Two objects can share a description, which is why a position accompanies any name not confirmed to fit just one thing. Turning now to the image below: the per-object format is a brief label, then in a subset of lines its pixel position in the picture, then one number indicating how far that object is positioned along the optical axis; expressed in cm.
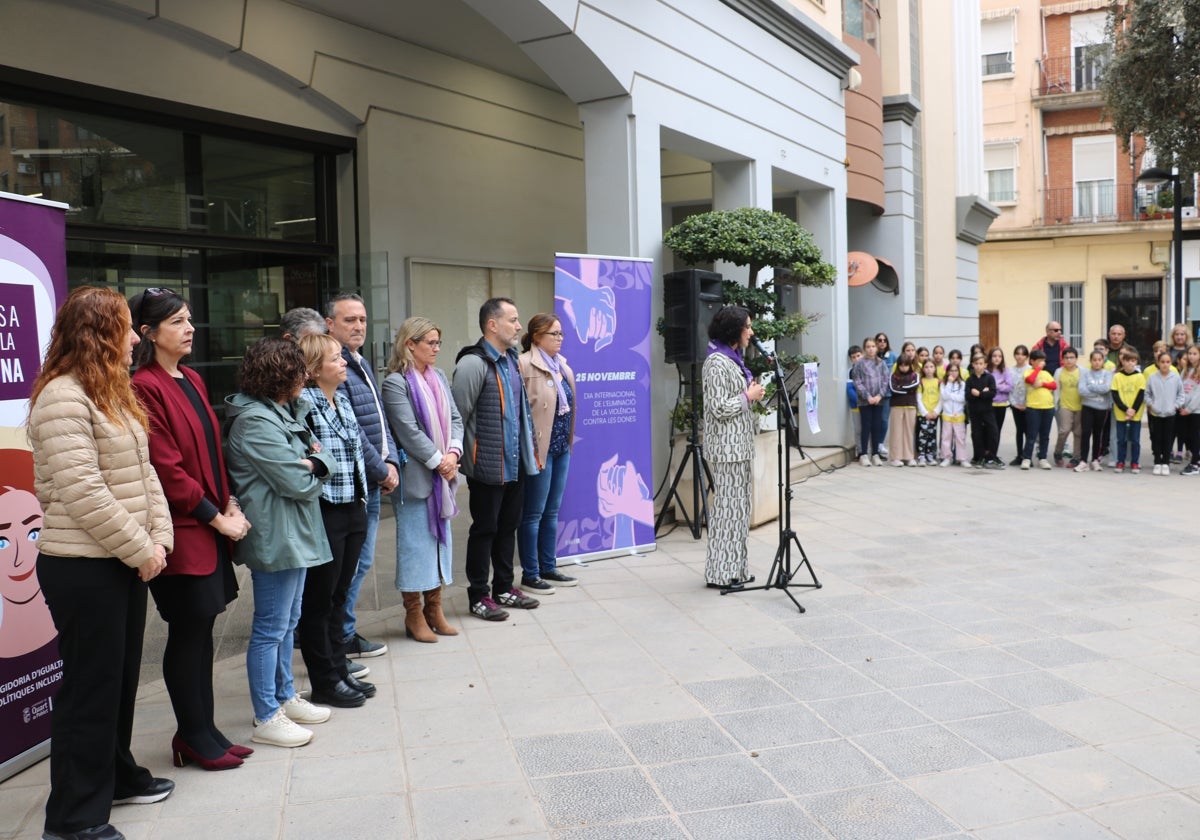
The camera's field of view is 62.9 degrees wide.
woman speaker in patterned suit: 648
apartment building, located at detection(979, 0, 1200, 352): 2731
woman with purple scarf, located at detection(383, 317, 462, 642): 535
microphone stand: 620
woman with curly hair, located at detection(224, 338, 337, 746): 398
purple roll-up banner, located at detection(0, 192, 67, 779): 383
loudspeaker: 793
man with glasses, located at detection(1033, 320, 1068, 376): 1384
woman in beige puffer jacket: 320
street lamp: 1437
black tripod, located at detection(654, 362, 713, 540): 830
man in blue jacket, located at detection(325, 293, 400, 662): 490
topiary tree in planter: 855
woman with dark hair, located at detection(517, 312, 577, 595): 658
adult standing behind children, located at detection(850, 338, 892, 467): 1324
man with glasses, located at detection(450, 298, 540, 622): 591
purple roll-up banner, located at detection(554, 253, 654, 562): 744
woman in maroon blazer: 363
